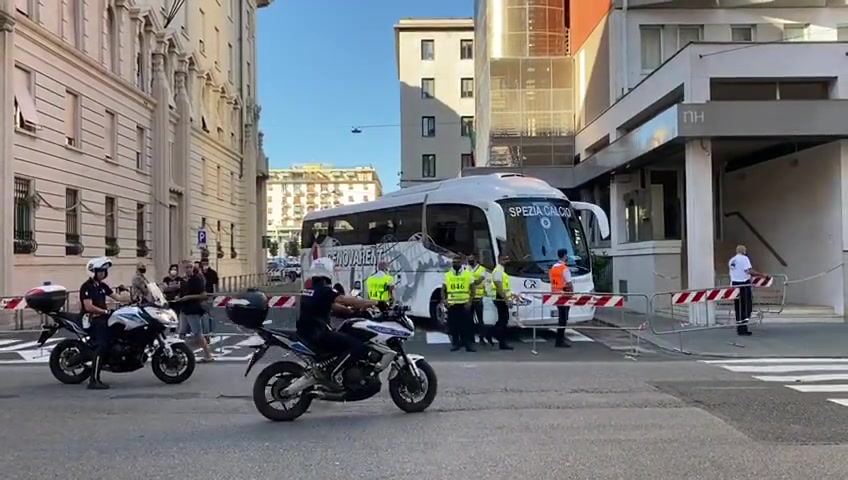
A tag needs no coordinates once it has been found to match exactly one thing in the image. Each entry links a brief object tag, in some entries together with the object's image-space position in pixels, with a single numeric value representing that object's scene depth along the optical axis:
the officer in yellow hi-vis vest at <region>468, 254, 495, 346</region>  15.12
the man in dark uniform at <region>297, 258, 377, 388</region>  8.11
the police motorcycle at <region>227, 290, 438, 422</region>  8.19
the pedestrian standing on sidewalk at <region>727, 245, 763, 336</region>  16.30
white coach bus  17.14
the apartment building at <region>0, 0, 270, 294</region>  23.14
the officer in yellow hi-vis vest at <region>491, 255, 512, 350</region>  15.12
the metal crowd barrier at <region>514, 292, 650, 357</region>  15.31
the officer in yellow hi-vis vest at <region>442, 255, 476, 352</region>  14.80
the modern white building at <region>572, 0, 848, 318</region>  19.08
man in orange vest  15.91
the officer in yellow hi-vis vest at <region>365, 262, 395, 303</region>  13.48
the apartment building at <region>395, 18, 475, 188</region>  61.81
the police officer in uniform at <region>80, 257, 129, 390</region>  10.45
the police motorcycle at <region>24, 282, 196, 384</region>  10.56
